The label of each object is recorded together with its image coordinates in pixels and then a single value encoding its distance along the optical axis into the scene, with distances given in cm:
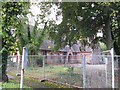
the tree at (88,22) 1141
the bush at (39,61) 1259
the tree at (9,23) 845
